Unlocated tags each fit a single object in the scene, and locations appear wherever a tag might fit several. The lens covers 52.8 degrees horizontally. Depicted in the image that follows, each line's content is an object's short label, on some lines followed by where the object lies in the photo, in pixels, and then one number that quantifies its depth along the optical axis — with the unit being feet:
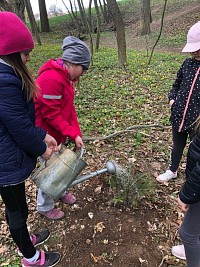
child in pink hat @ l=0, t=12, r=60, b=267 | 3.85
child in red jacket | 5.19
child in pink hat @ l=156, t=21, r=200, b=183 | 5.84
